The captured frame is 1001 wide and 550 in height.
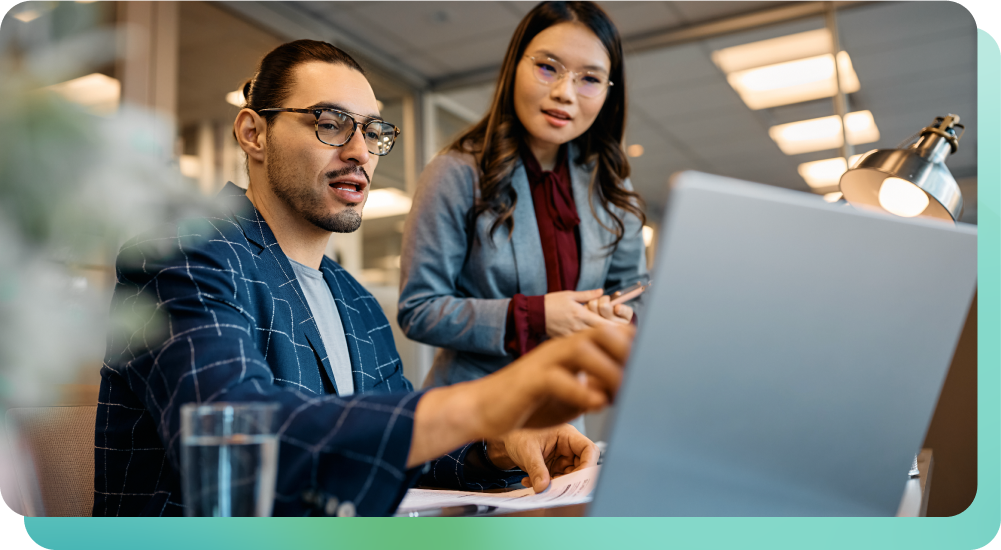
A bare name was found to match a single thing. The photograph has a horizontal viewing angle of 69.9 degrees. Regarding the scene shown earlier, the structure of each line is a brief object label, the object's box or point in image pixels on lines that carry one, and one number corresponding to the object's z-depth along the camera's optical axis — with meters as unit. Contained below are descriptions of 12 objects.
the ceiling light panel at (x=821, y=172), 6.21
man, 0.55
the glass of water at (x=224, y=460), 0.43
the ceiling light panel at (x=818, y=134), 5.03
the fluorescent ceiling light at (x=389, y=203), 4.54
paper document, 0.70
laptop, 0.40
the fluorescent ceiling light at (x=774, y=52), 4.05
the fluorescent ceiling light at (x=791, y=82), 4.35
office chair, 0.90
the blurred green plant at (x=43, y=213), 0.53
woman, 1.41
